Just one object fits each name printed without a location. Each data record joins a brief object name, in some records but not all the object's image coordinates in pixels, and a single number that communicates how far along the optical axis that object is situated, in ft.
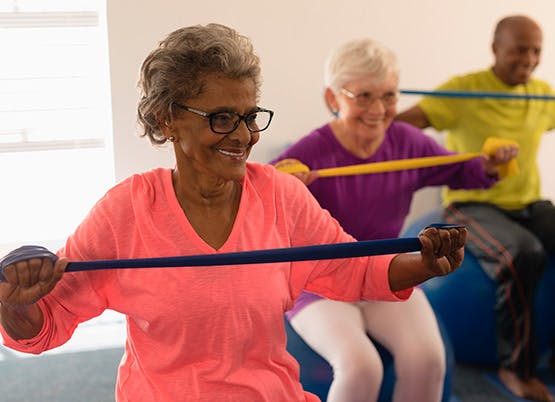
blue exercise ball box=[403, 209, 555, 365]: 10.30
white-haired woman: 7.61
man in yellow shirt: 10.13
